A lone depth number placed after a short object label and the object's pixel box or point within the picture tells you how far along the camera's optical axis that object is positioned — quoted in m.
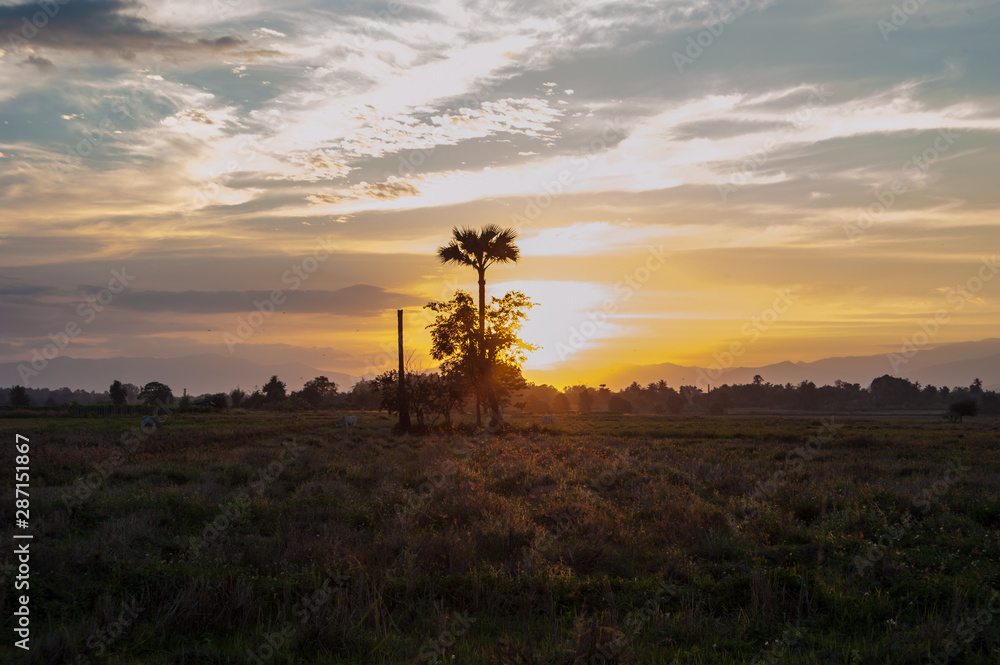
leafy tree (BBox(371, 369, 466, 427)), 47.00
